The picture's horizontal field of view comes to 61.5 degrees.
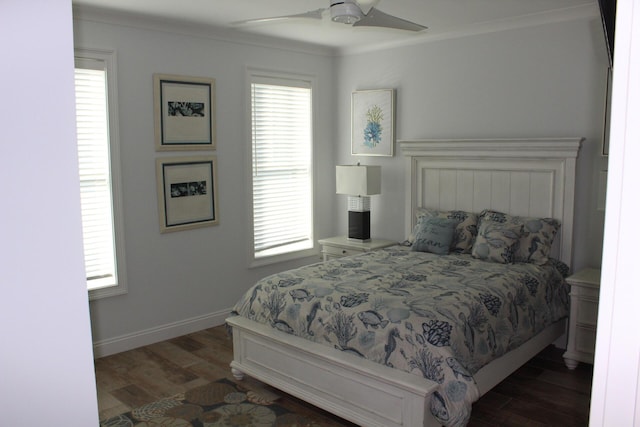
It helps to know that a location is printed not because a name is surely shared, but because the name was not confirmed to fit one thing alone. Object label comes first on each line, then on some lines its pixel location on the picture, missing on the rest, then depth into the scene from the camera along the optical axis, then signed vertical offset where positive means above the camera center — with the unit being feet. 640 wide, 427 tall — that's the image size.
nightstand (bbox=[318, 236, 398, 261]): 16.60 -2.90
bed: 9.16 -2.95
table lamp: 16.80 -1.17
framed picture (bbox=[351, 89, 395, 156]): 17.22 +1.00
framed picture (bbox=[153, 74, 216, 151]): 13.99 +1.09
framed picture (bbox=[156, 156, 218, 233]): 14.26 -1.07
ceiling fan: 8.52 +2.35
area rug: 10.27 -5.12
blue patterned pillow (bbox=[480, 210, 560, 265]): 13.14 -2.13
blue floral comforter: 9.03 -3.04
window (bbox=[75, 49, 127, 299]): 12.75 -0.44
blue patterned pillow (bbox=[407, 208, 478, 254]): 14.29 -2.08
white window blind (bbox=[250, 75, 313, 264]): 16.71 -0.46
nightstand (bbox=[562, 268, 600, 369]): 11.94 -3.70
